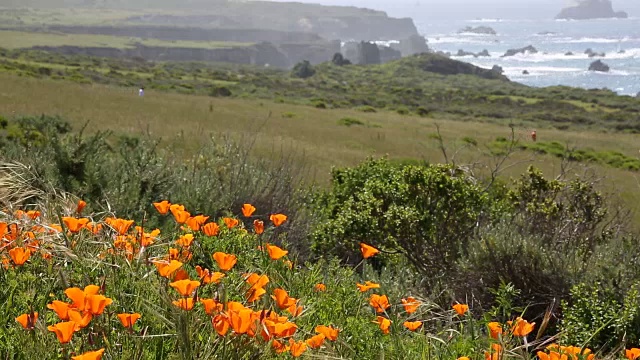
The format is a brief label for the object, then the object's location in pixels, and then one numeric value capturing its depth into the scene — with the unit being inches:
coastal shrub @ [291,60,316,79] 4239.7
